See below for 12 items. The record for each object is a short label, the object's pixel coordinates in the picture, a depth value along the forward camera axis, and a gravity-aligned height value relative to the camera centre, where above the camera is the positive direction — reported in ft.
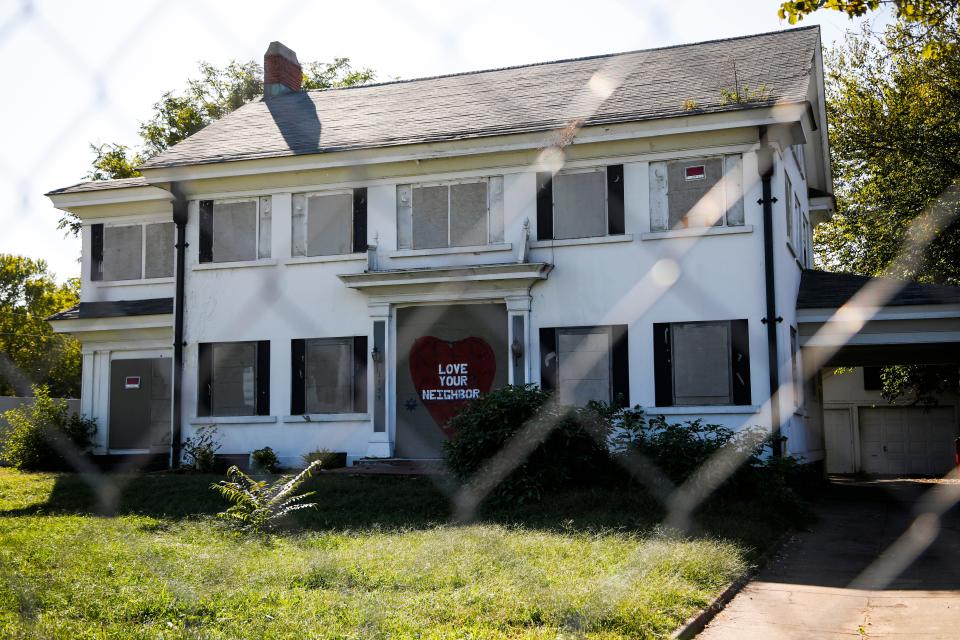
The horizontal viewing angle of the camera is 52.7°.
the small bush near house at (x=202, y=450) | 52.24 -3.40
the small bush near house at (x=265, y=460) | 51.61 -3.87
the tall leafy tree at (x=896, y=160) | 72.72 +17.80
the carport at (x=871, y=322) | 48.03 +3.02
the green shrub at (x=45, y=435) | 55.36 -2.65
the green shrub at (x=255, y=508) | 31.22 -3.99
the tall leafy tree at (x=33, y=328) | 134.51 +9.04
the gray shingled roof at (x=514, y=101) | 50.49 +16.35
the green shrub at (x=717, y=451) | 38.47 -3.03
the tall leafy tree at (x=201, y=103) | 102.68 +32.22
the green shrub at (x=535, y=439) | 39.04 -2.21
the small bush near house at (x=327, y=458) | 50.26 -3.72
